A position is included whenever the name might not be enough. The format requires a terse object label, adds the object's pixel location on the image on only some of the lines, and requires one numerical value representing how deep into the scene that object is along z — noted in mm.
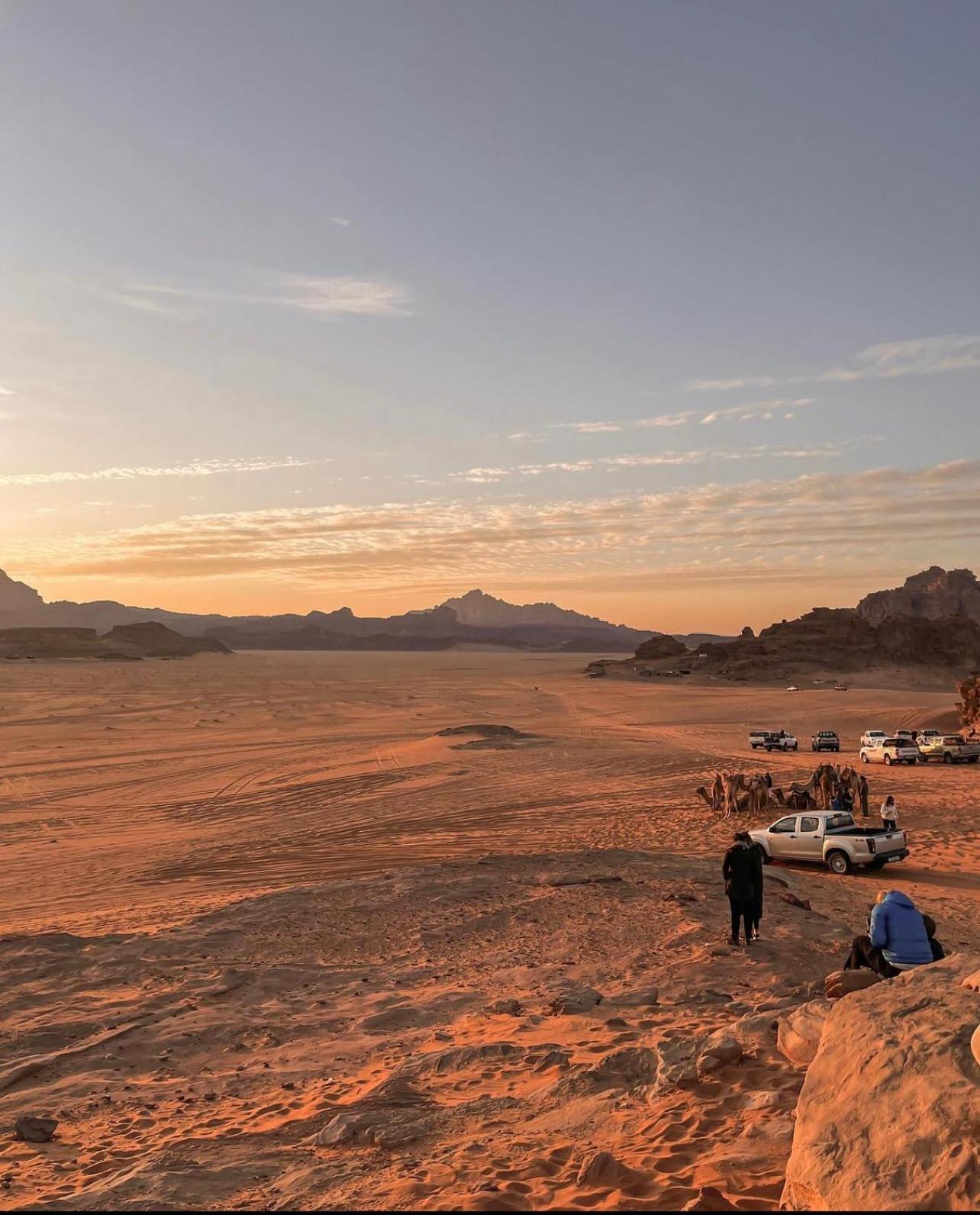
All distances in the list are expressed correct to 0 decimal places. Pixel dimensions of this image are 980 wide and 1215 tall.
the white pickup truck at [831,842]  18250
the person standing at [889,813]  20406
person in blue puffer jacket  8812
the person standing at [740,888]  11953
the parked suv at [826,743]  43938
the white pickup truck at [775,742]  43062
